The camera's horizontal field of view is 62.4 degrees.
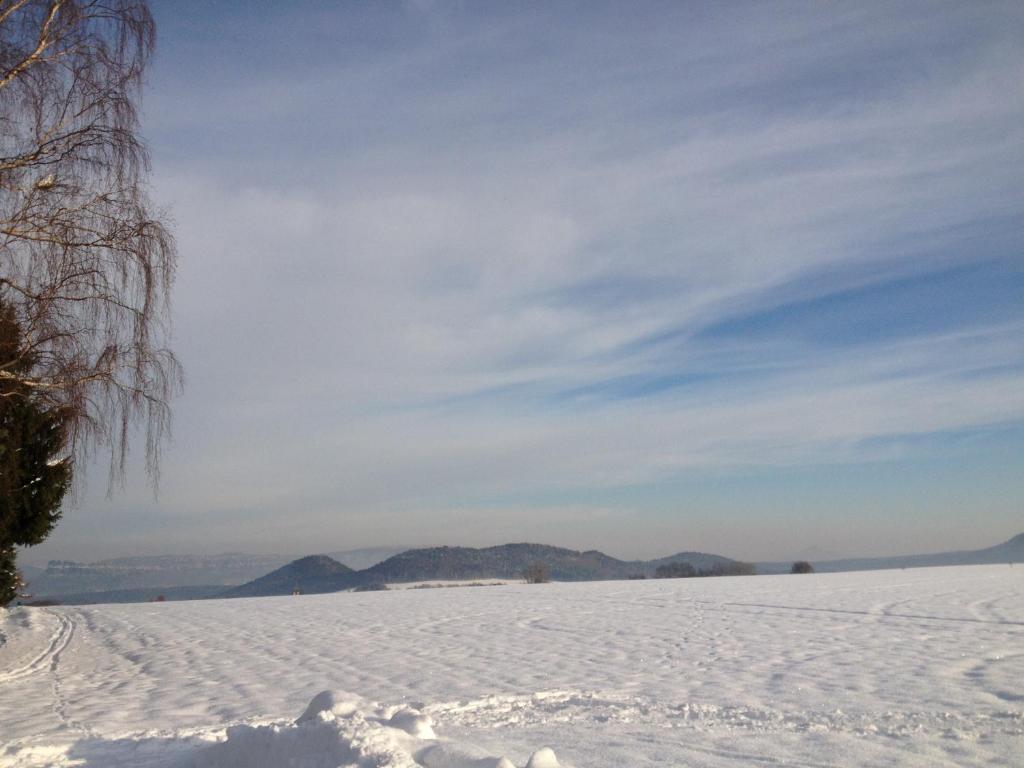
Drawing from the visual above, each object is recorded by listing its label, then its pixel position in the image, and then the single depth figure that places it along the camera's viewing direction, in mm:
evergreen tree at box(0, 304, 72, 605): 11672
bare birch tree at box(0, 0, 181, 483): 8359
